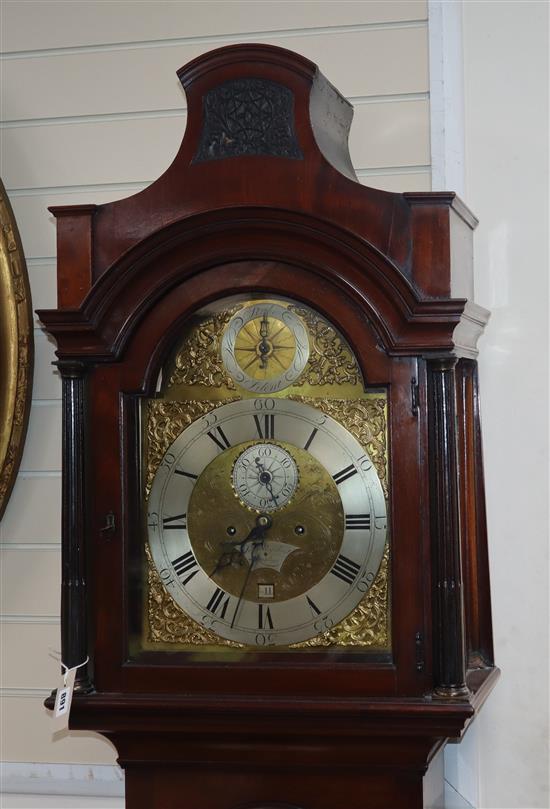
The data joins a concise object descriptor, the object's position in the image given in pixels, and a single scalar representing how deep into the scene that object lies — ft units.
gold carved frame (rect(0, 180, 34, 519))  5.47
